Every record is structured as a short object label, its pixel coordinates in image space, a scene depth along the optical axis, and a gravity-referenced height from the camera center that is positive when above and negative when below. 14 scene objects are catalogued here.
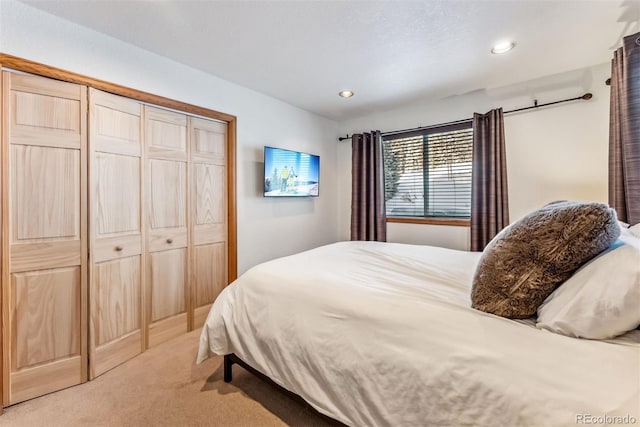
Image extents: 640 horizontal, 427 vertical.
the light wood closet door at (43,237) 1.62 -0.13
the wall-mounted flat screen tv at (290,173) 3.07 +0.52
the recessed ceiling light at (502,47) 2.09 +1.32
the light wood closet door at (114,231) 1.92 -0.12
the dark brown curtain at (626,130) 1.85 +0.60
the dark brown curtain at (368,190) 3.61 +0.34
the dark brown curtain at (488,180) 2.80 +0.35
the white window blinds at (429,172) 3.20 +0.54
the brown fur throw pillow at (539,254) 0.99 -0.16
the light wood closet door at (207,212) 2.57 +0.03
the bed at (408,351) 0.81 -0.52
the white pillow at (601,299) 0.86 -0.29
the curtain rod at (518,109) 2.46 +1.08
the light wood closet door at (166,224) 2.27 -0.07
